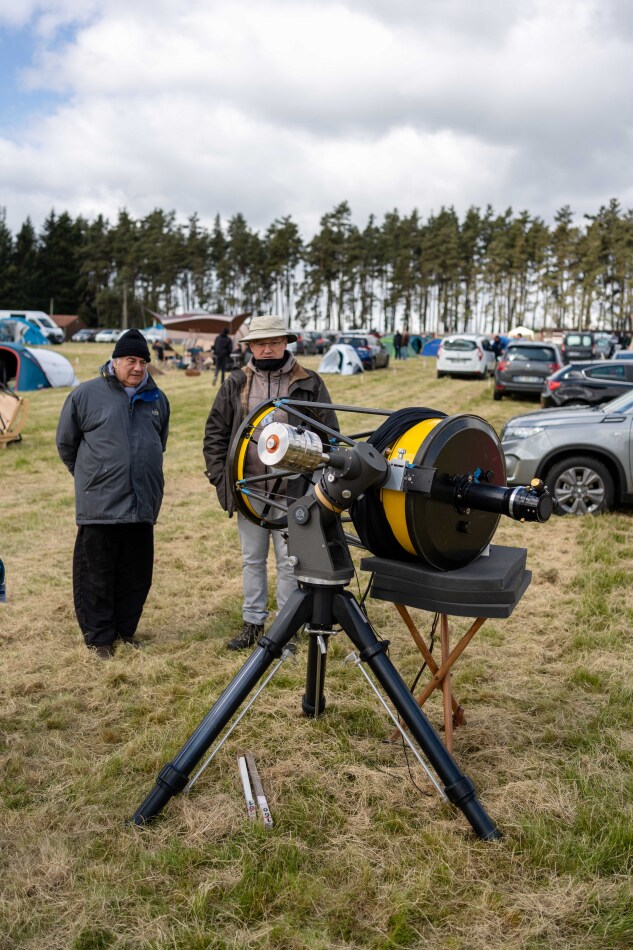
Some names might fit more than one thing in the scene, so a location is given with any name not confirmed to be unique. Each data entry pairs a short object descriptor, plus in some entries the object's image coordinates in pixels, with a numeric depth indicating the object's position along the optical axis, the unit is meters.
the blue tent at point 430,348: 44.66
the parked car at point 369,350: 31.36
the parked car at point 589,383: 14.16
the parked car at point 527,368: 19.45
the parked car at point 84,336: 58.84
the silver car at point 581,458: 7.97
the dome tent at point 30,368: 21.14
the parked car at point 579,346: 30.20
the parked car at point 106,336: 56.41
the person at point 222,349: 24.19
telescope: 2.68
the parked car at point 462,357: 26.42
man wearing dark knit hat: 4.50
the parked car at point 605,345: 34.32
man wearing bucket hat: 4.38
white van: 43.25
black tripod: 2.75
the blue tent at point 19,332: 36.41
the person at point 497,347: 29.36
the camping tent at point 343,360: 28.69
